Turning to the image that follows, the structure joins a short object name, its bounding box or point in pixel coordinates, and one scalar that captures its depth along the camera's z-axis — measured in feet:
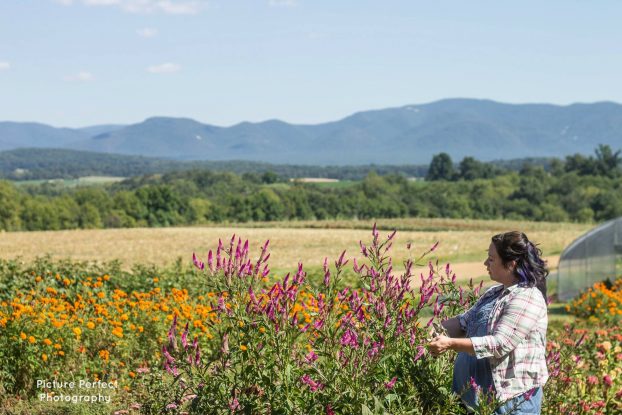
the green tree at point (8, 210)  247.29
